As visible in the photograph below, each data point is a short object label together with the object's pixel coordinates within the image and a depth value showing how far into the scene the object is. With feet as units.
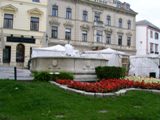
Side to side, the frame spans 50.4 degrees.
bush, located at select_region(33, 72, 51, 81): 24.89
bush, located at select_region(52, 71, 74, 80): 25.17
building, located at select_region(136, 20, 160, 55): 107.69
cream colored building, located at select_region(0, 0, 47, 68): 70.88
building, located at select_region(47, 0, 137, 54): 83.38
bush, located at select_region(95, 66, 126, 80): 27.88
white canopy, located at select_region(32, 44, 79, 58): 41.91
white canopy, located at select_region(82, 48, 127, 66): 48.58
